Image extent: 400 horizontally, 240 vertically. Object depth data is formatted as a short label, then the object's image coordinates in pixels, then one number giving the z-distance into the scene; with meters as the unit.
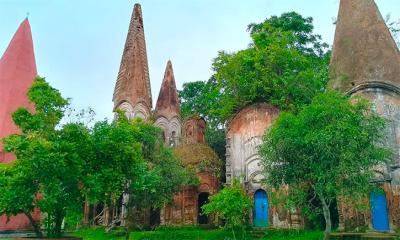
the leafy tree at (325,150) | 11.94
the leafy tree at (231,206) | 16.73
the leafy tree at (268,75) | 20.06
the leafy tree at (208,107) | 25.02
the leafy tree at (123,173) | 11.12
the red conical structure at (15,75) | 18.28
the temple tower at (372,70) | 16.11
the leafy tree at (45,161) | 9.81
